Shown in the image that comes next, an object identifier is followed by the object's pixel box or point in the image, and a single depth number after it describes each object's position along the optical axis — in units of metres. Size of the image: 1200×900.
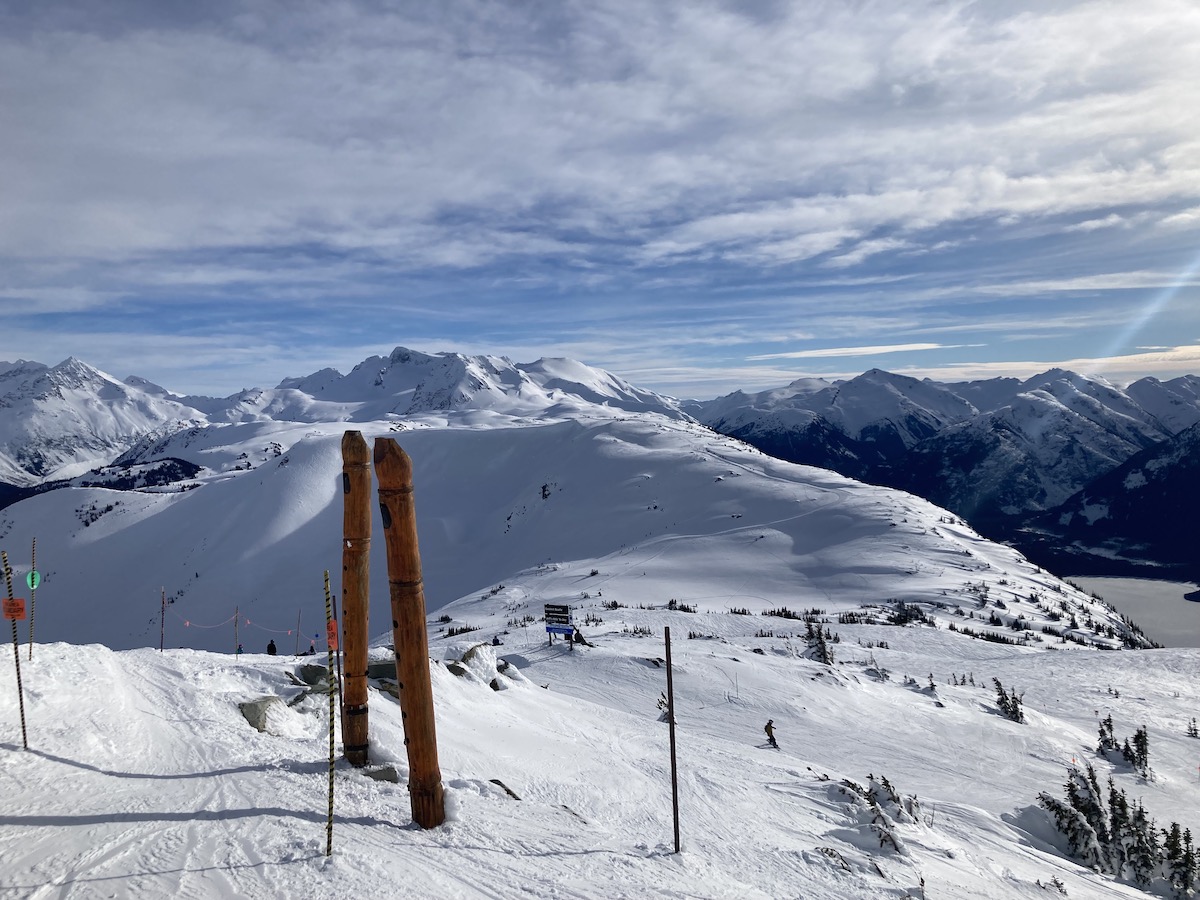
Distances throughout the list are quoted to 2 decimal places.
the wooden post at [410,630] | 7.10
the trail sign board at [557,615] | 23.68
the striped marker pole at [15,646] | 7.64
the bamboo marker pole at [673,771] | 8.08
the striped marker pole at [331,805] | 6.04
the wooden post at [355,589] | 8.61
